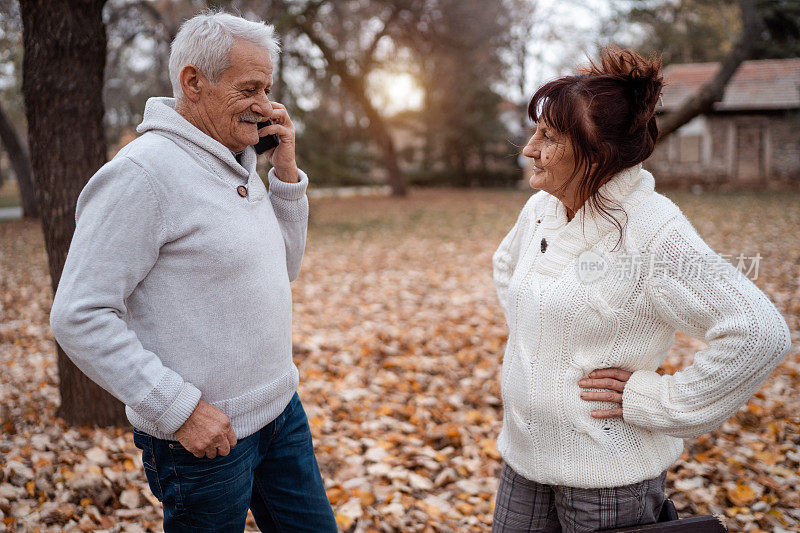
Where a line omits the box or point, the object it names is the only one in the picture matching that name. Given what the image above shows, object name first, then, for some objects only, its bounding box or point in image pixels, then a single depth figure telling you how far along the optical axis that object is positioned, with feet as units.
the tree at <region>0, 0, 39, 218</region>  43.11
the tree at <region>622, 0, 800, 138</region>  74.64
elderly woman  5.04
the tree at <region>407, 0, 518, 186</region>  79.41
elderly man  5.16
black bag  5.16
